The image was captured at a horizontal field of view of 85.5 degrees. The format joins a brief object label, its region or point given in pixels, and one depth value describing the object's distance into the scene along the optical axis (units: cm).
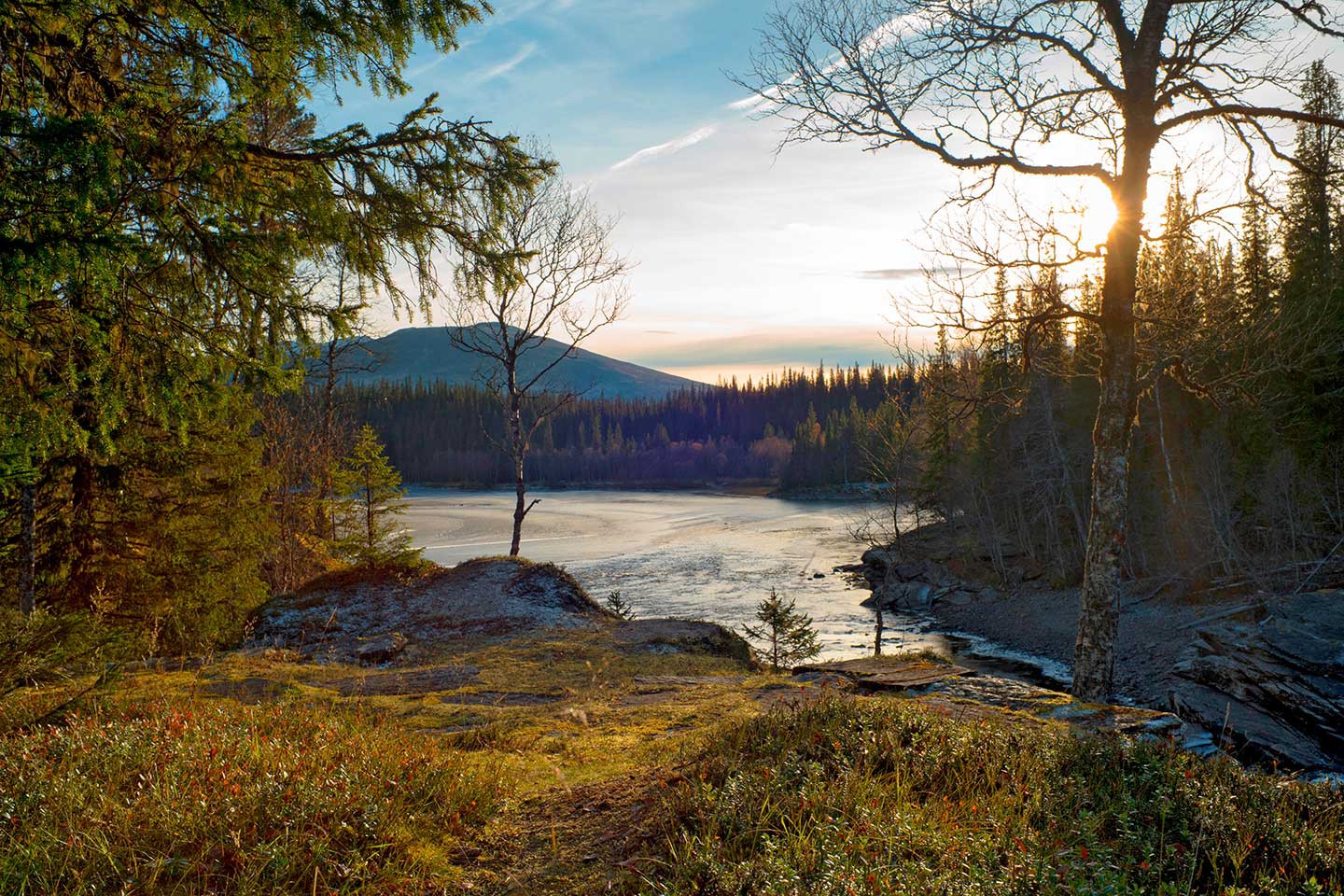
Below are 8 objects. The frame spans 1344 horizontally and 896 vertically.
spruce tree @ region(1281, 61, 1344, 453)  2177
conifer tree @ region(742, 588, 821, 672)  1549
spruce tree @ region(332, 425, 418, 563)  1970
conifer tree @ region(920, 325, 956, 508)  3759
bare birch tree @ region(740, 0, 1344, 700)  811
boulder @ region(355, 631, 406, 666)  1184
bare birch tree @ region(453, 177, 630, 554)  1906
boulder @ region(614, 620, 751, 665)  1255
